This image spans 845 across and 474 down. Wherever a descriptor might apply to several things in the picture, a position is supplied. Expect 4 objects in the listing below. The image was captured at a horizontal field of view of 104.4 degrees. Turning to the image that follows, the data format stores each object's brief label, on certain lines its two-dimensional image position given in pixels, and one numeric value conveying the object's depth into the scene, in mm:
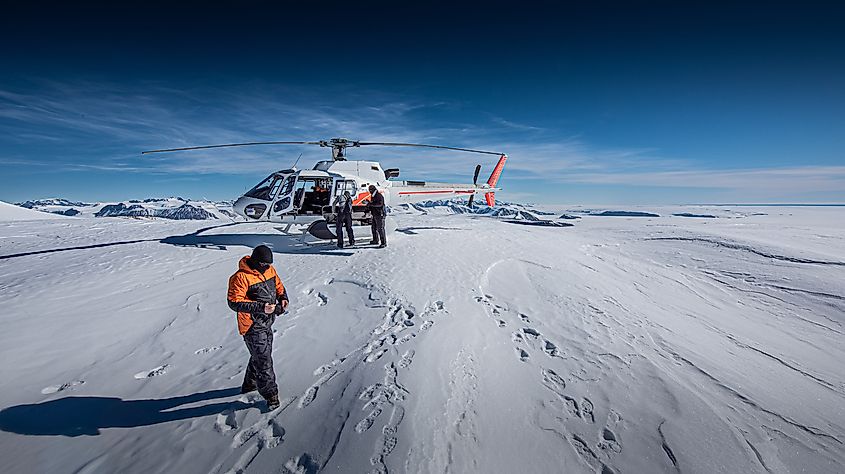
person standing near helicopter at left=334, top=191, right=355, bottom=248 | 10328
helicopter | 11109
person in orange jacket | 3305
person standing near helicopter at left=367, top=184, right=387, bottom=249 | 10180
